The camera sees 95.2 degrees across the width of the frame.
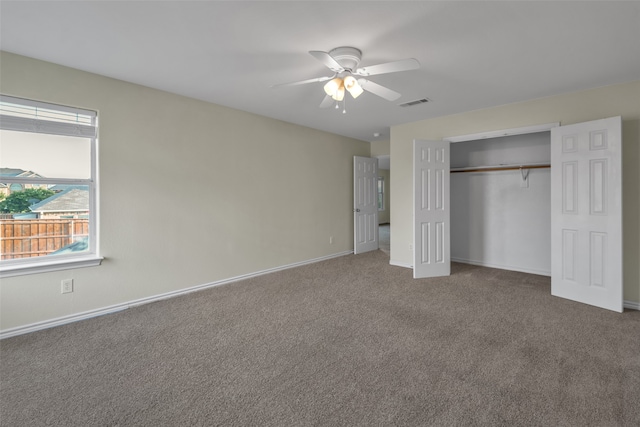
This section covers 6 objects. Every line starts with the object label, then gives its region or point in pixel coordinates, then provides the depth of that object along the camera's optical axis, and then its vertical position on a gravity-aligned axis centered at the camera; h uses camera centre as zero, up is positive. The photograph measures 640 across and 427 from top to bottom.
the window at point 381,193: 10.90 +0.75
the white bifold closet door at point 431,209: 4.24 +0.06
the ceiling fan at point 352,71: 2.14 +1.10
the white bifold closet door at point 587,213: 2.99 +0.00
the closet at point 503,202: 4.36 +0.17
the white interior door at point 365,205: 5.88 +0.17
